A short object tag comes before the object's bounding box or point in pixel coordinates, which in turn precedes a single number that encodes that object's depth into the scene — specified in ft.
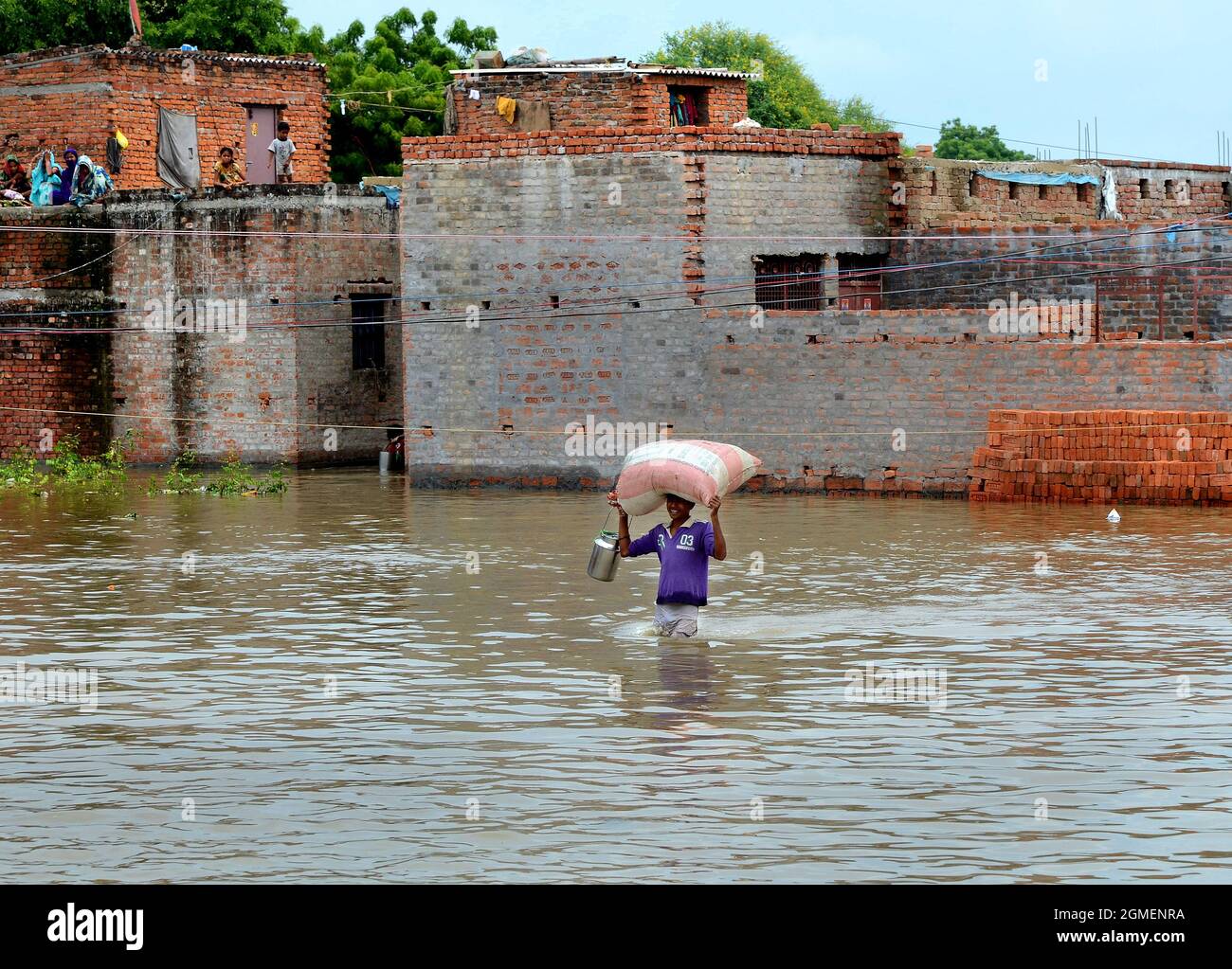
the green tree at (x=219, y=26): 165.17
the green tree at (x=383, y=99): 173.47
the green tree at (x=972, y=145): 353.31
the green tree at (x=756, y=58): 277.85
